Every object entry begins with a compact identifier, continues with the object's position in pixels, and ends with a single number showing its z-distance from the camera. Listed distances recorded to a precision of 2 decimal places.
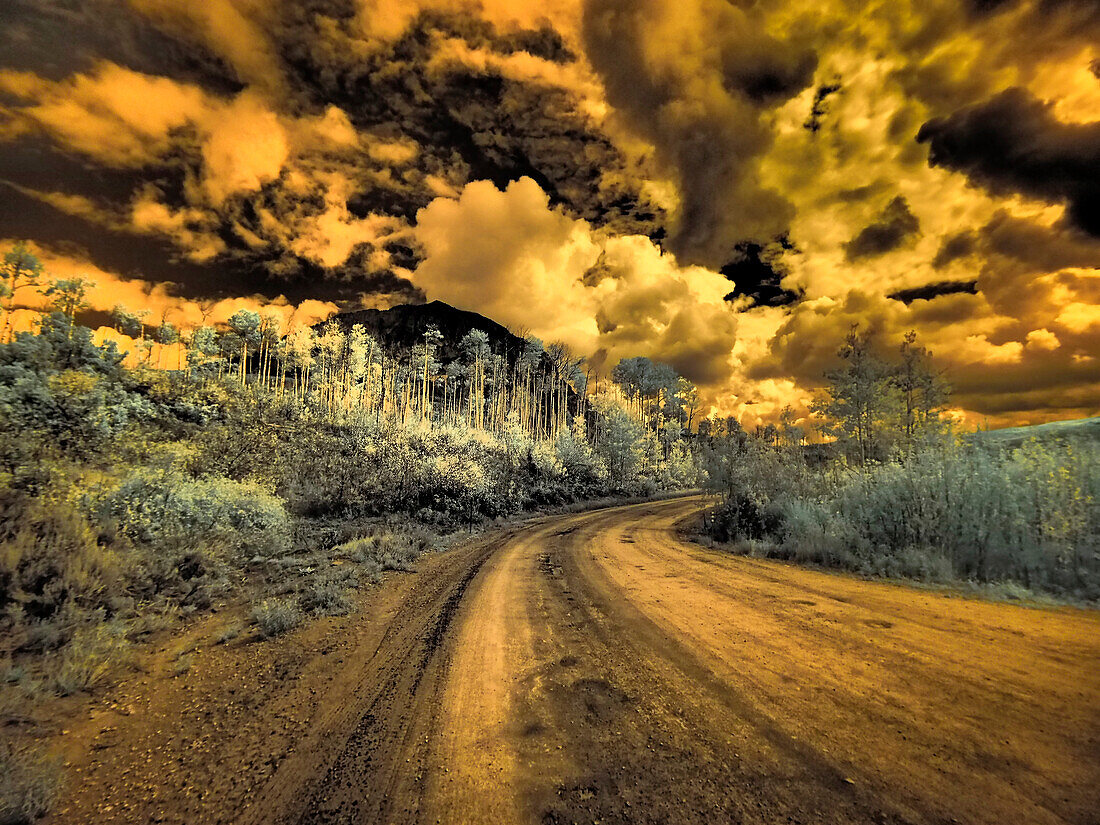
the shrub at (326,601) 7.05
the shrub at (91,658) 4.49
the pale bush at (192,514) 7.91
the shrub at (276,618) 6.08
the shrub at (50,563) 5.59
